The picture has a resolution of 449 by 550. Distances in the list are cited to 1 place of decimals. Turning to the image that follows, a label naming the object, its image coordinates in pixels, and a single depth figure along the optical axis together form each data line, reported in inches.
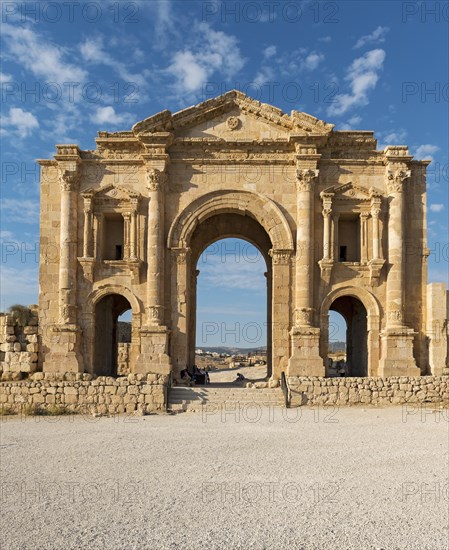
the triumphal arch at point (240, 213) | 705.6
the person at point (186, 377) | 699.9
